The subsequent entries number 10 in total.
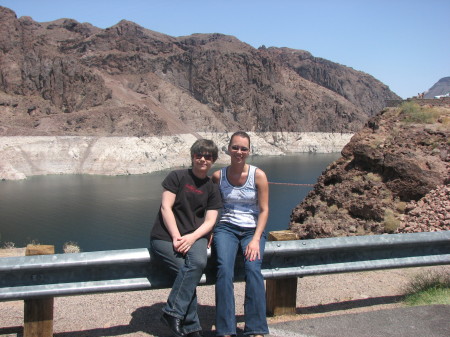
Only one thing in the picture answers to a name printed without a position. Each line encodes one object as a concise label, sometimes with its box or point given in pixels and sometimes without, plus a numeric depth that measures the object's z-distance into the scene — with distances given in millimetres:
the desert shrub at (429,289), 4359
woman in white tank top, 3709
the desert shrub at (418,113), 7979
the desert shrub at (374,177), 7281
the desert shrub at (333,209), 7200
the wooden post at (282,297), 4285
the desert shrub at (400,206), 6780
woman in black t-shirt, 3734
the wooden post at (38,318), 3670
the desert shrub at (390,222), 6469
